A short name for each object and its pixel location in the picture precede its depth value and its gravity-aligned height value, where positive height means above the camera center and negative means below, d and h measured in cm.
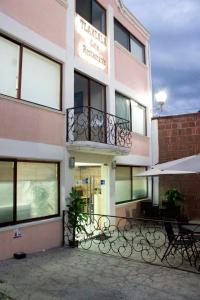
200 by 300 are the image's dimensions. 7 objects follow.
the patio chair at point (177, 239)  547 -161
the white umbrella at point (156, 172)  585 -3
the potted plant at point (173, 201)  992 -128
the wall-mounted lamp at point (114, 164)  878 +26
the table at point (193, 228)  538 -142
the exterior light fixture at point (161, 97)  1116 +350
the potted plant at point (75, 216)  670 -127
